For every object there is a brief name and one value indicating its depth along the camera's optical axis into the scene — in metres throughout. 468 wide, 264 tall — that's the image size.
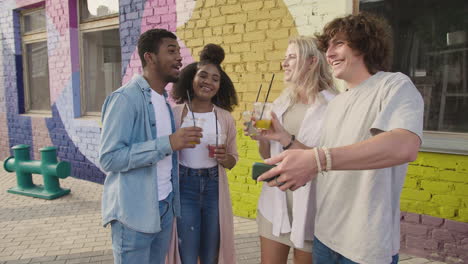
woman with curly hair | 2.24
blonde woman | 1.90
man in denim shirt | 1.74
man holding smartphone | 1.07
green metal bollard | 5.10
